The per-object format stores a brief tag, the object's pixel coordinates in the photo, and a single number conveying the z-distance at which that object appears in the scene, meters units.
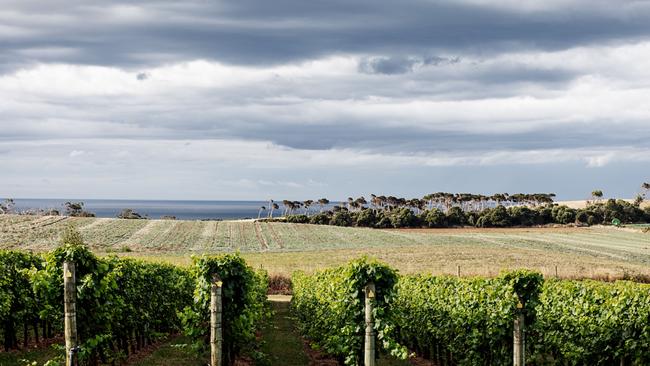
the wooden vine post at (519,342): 14.33
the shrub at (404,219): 119.78
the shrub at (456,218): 121.94
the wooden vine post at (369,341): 13.86
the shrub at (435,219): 119.68
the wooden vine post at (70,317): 13.53
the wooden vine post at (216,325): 14.16
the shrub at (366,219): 124.09
